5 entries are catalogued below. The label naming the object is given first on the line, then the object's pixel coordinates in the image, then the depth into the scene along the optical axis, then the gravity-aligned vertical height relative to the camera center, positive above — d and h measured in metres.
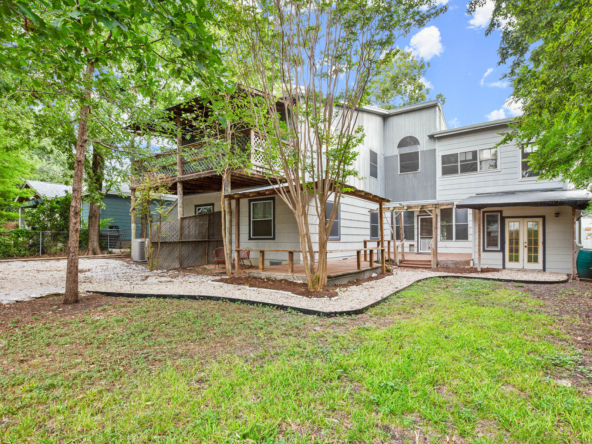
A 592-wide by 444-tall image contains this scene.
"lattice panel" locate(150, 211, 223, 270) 10.73 -0.37
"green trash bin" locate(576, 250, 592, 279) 8.21 -0.98
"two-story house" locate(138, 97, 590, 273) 9.45 +1.09
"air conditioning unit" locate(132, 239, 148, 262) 12.55 -0.80
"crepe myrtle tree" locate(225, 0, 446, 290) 5.61 +3.49
